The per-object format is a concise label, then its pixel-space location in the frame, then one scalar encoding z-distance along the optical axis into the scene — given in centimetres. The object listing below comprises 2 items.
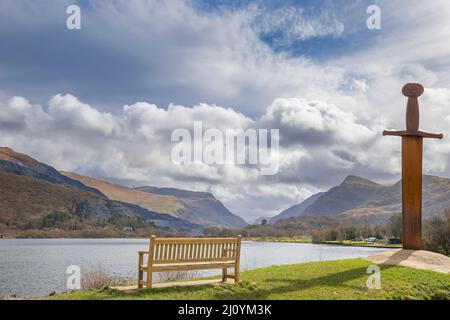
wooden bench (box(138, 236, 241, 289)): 1368
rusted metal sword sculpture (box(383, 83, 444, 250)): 2341
